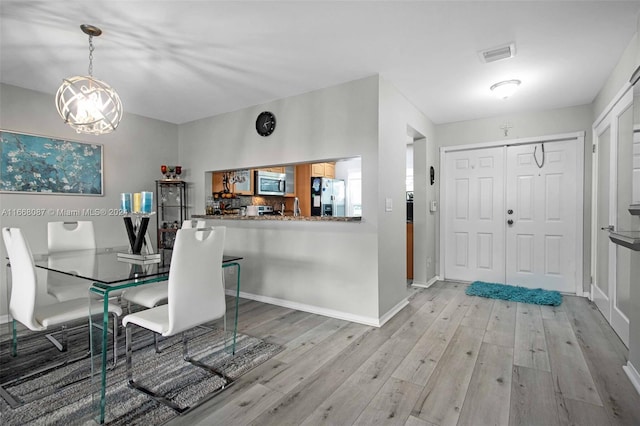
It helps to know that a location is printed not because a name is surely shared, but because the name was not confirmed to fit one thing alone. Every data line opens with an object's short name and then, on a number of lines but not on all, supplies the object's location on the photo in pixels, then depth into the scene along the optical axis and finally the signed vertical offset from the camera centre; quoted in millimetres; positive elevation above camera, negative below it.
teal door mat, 3688 -1097
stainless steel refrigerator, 5742 +195
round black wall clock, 3783 +1023
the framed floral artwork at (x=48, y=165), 3238 +486
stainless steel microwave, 4882 +389
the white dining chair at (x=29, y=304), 1923 -601
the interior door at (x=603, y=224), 3105 -211
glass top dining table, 1665 -381
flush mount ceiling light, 3158 +1194
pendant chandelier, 2236 +761
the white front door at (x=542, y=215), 3998 -134
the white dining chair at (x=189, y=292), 1780 -508
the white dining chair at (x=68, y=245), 2568 -336
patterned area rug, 1723 -1118
